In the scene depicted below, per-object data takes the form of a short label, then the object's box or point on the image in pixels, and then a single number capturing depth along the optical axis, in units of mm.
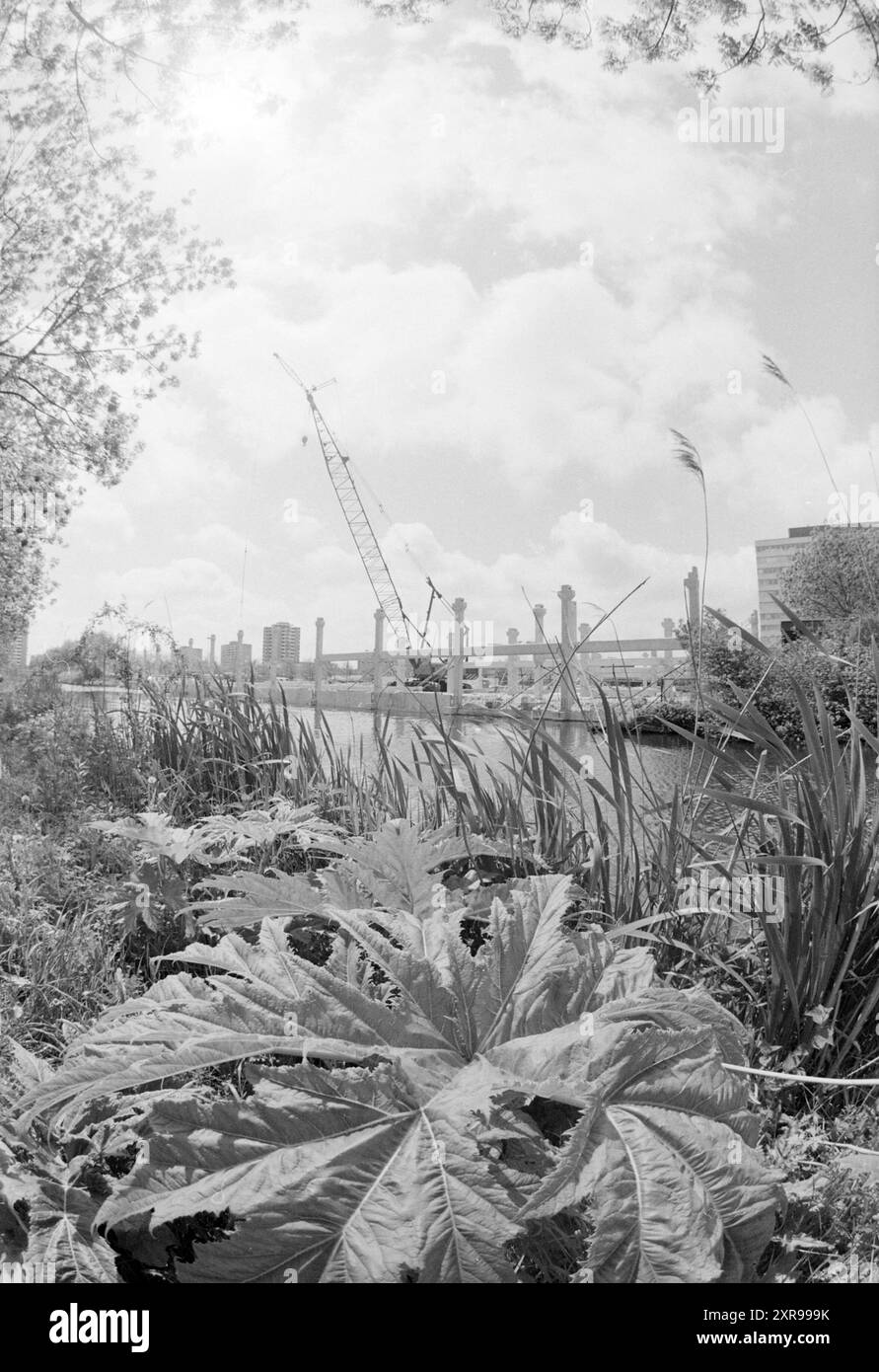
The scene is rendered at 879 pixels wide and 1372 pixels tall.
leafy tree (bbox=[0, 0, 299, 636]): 5805
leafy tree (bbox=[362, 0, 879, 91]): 3336
